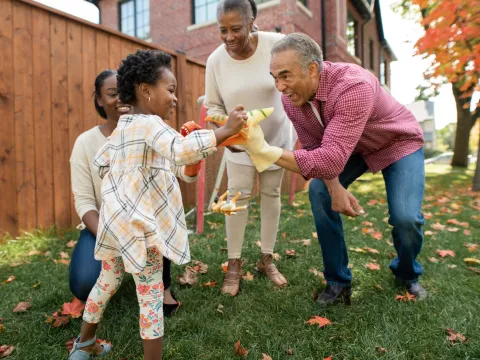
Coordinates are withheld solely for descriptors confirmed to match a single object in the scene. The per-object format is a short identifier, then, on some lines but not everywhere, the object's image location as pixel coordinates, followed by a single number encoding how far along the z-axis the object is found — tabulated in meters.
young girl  1.65
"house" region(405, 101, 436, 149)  54.67
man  1.95
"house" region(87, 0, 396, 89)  10.31
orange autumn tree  6.34
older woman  2.79
